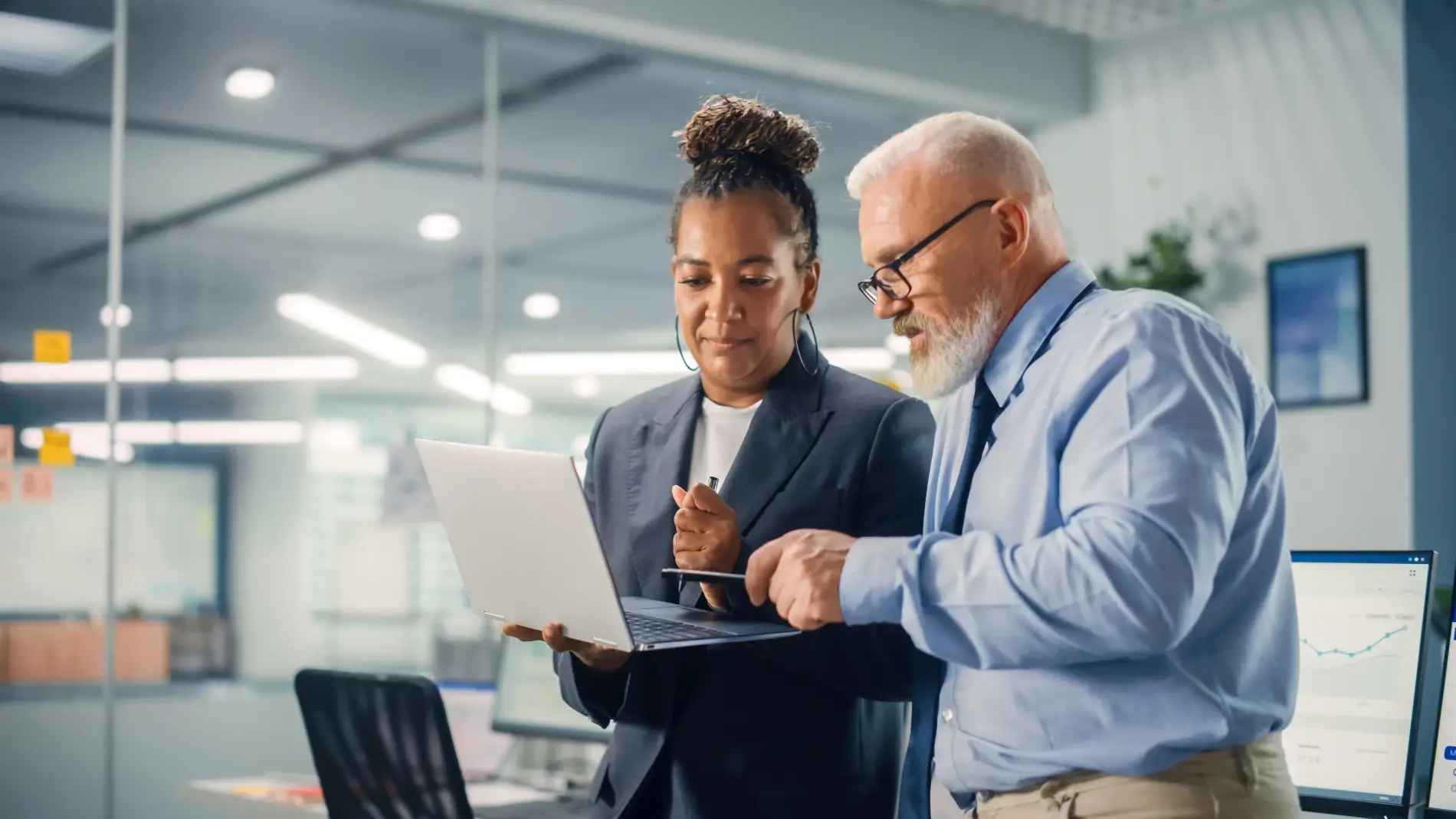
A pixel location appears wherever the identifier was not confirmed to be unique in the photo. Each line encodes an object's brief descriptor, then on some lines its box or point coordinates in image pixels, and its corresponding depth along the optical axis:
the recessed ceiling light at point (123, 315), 3.77
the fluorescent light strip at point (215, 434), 3.72
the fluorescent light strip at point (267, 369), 3.91
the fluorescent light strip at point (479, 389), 4.48
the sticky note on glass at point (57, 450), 3.67
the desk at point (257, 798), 3.06
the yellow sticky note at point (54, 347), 3.66
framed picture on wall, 4.61
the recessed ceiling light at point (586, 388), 4.62
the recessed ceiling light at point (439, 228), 4.45
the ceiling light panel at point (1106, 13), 5.09
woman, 1.60
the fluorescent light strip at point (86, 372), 3.64
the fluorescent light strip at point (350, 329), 4.17
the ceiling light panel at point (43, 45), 3.65
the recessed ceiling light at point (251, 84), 4.06
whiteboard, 3.63
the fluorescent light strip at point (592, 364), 4.61
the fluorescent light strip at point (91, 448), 3.71
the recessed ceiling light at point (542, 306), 4.62
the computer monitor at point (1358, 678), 1.92
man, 1.17
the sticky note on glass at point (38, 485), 3.63
